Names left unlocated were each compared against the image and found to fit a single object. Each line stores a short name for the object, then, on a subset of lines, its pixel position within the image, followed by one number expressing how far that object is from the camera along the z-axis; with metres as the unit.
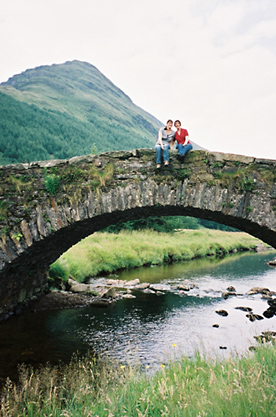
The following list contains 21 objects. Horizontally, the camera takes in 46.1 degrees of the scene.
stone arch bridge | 5.98
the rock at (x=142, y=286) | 12.74
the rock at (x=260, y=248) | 31.03
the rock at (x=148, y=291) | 12.05
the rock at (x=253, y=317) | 8.99
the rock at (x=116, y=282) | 13.35
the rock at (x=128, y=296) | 11.27
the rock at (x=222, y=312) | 9.61
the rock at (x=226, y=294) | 11.81
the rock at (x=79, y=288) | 11.86
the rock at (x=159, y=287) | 12.58
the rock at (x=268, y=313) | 9.50
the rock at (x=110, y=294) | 11.14
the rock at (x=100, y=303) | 10.23
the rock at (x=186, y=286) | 12.74
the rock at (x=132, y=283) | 13.15
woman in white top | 6.33
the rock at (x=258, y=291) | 12.44
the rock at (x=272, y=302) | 10.47
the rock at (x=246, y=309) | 10.07
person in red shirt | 6.39
